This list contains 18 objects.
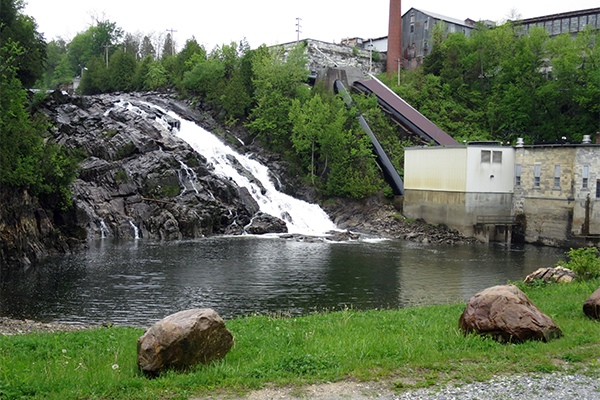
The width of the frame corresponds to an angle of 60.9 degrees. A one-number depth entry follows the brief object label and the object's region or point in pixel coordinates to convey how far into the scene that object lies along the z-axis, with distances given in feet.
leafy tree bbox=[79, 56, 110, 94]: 241.35
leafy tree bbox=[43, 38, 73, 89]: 305.32
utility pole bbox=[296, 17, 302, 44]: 267.27
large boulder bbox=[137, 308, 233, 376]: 28.63
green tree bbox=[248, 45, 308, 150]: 182.19
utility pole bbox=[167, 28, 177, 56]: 315.64
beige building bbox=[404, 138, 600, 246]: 124.16
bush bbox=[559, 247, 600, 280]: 61.93
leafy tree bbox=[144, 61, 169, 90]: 225.56
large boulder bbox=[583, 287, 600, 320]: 39.93
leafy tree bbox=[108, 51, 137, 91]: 237.66
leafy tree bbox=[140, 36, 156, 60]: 331.16
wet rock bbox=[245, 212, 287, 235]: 134.72
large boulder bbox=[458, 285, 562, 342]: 33.96
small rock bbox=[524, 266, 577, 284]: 62.69
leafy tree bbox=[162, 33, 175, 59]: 326.61
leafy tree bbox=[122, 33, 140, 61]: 286.87
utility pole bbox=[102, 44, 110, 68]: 294.99
